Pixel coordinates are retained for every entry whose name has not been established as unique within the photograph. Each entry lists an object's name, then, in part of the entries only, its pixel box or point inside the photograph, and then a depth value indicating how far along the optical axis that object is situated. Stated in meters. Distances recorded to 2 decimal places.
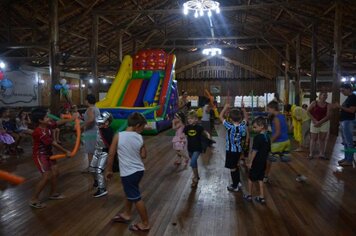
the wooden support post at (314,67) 12.90
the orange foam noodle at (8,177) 2.21
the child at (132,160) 3.39
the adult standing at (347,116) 6.34
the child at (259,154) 4.39
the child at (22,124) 8.17
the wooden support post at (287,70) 18.74
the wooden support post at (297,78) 15.84
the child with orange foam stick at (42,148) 4.14
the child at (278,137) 5.05
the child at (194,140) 5.34
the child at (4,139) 7.27
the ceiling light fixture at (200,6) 10.22
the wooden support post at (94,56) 12.55
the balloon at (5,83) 11.69
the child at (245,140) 4.71
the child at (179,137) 6.45
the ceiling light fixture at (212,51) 17.19
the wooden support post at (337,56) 11.20
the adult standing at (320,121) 6.78
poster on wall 16.78
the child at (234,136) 4.64
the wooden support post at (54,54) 10.07
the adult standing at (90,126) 5.36
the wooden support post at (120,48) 15.63
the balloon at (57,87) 9.84
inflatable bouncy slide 11.88
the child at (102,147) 4.66
